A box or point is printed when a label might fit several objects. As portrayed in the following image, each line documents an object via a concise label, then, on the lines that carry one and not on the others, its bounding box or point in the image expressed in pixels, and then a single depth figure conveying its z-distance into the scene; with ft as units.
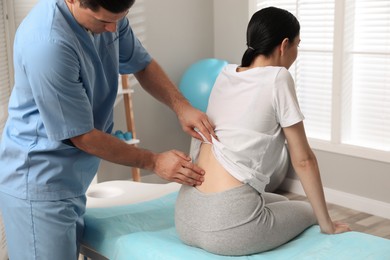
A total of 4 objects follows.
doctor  5.12
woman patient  5.42
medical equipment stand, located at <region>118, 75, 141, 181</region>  12.51
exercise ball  12.89
